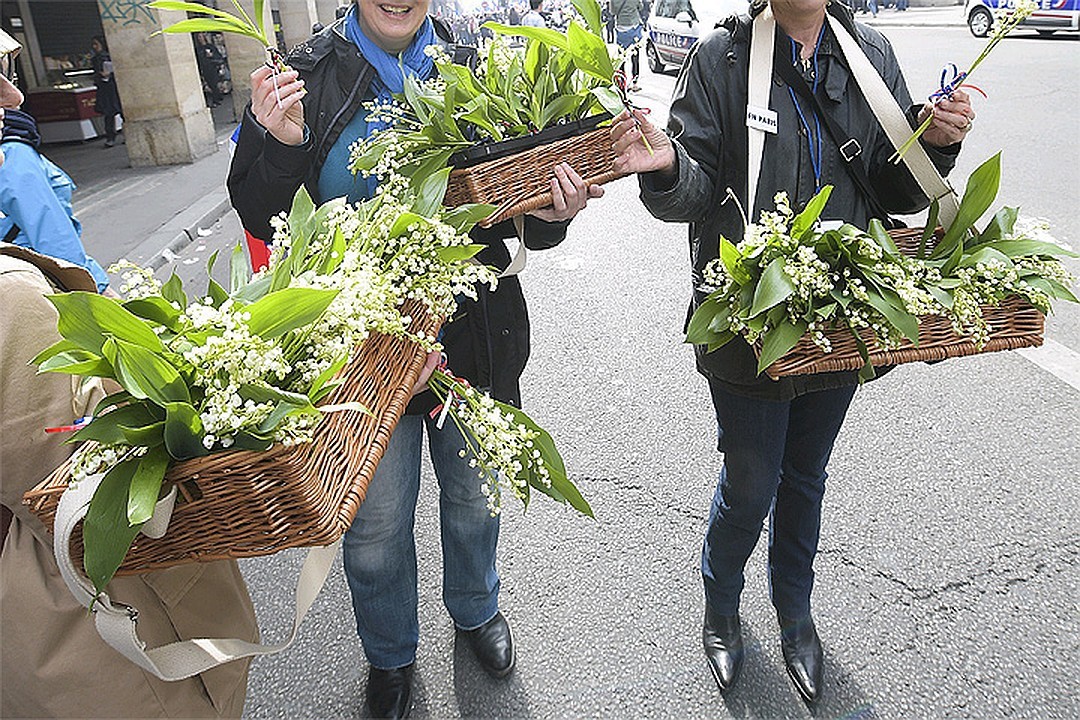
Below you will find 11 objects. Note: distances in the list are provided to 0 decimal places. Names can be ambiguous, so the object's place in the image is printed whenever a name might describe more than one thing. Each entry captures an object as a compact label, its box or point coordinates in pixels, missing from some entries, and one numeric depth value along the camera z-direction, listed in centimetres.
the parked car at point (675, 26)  1655
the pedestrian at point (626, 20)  1612
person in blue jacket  330
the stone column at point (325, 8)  2853
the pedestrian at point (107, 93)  1546
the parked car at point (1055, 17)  1586
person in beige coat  146
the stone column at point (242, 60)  1572
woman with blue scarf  202
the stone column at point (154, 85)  1137
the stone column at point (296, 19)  2175
